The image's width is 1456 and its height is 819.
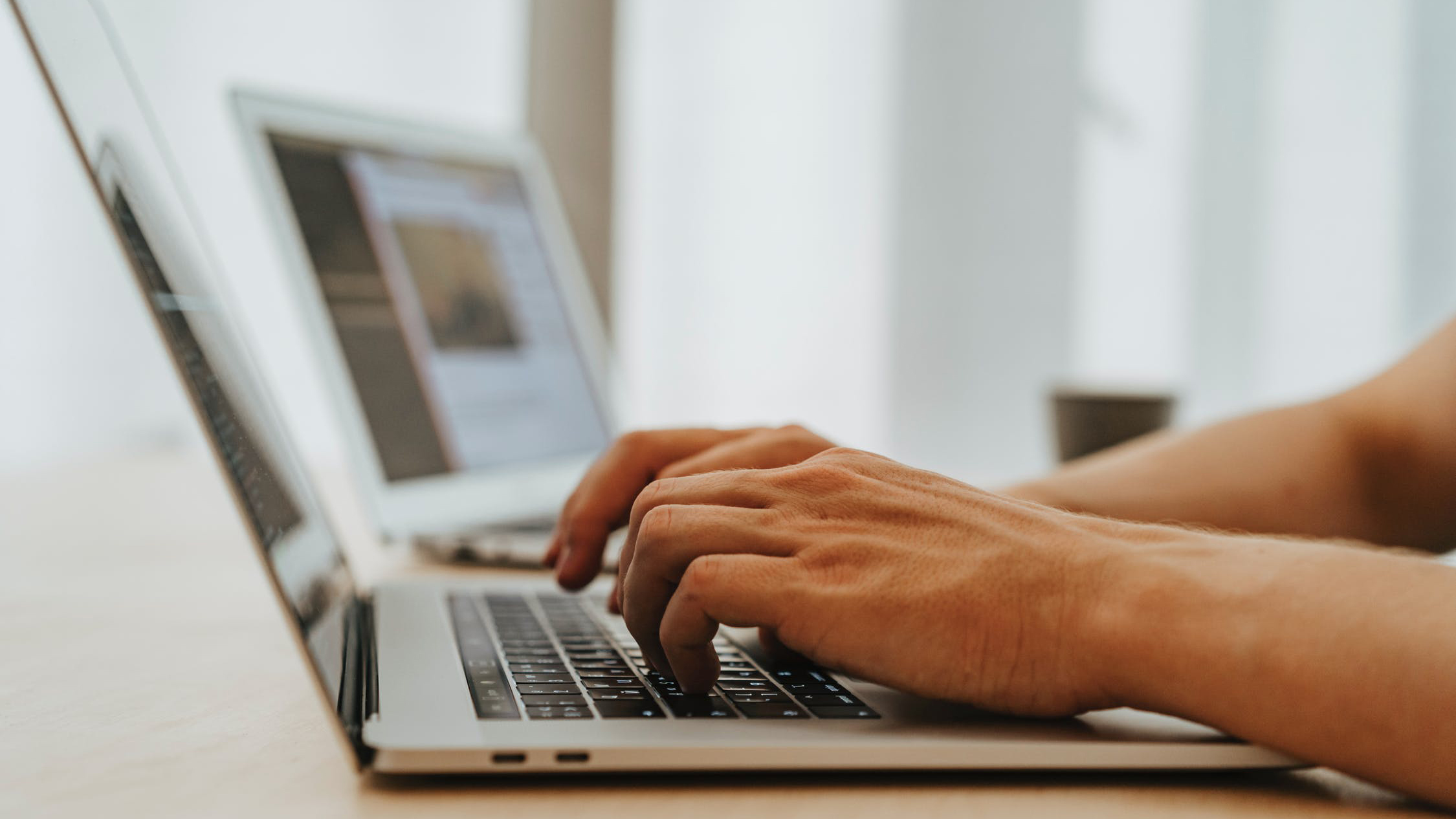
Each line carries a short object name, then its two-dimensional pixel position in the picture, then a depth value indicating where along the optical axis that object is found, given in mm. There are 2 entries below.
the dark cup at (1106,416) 1187
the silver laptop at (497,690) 346
